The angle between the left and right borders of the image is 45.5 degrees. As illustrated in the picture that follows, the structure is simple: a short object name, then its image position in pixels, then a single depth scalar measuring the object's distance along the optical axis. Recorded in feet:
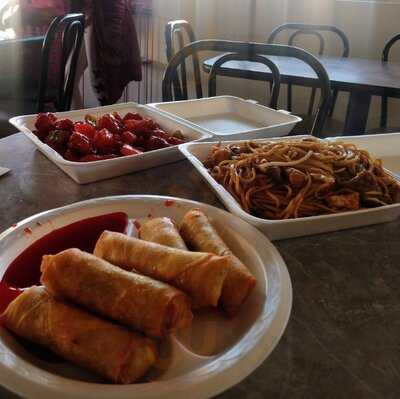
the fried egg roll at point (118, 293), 1.81
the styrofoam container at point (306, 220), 2.63
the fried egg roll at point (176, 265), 1.97
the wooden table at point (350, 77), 7.06
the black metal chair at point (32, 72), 7.50
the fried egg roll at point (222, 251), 2.07
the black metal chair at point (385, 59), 9.37
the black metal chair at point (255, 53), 5.46
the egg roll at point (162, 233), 2.32
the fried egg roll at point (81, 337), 1.71
